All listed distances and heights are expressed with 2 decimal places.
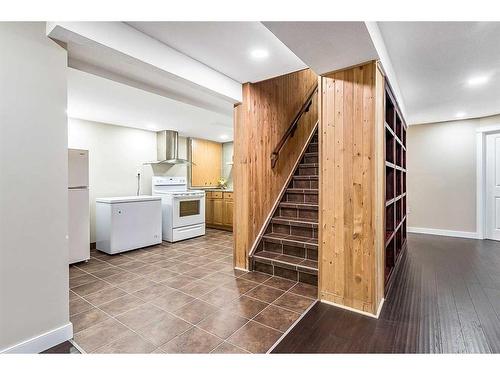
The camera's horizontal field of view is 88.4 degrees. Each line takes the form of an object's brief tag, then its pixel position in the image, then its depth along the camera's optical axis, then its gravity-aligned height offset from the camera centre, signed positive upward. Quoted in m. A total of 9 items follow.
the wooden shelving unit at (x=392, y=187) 2.83 +0.00
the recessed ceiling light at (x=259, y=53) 2.30 +1.24
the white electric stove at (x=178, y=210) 4.72 -0.43
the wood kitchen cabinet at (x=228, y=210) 5.72 -0.50
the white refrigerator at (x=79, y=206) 3.45 -0.25
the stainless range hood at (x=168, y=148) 5.32 +0.85
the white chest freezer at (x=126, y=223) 3.91 -0.56
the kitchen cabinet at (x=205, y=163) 6.32 +0.65
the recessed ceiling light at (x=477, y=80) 2.99 +1.27
